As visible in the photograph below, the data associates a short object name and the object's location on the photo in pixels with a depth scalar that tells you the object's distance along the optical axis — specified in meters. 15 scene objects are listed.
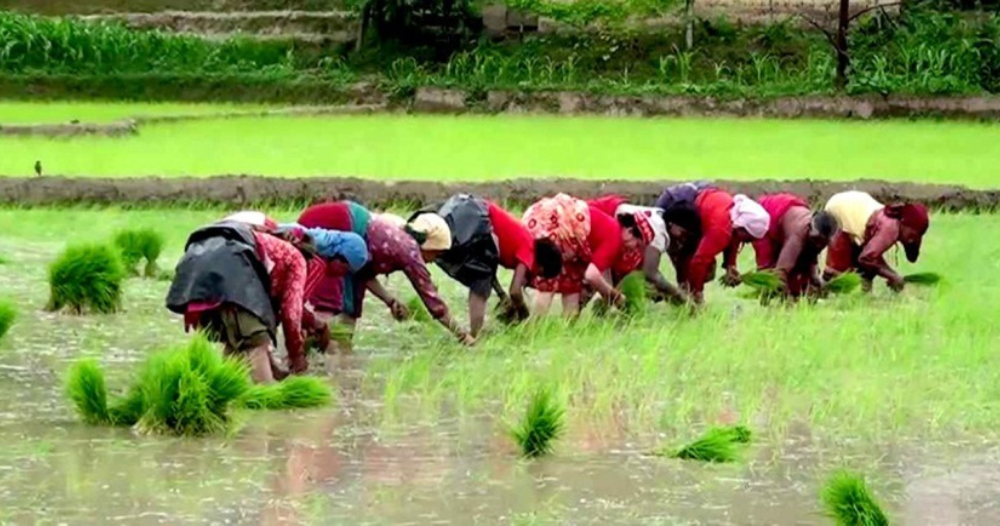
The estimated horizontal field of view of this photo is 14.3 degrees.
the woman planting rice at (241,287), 13.98
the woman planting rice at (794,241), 19.20
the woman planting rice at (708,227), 18.75
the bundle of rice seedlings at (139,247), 20.25
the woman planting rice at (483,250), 17.02
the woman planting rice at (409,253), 16.20
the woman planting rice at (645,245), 18.35
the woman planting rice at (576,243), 17.88
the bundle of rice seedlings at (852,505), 10.19
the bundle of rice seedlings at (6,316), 15.61
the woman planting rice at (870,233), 19.56
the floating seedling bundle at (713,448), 12.31
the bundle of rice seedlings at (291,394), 13.61
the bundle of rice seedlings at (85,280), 18.04
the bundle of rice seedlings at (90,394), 12.90
